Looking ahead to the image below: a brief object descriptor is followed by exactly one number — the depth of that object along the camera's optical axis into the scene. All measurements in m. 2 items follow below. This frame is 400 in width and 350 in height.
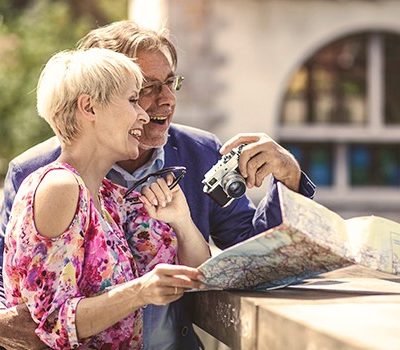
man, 2.67
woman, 2.25
